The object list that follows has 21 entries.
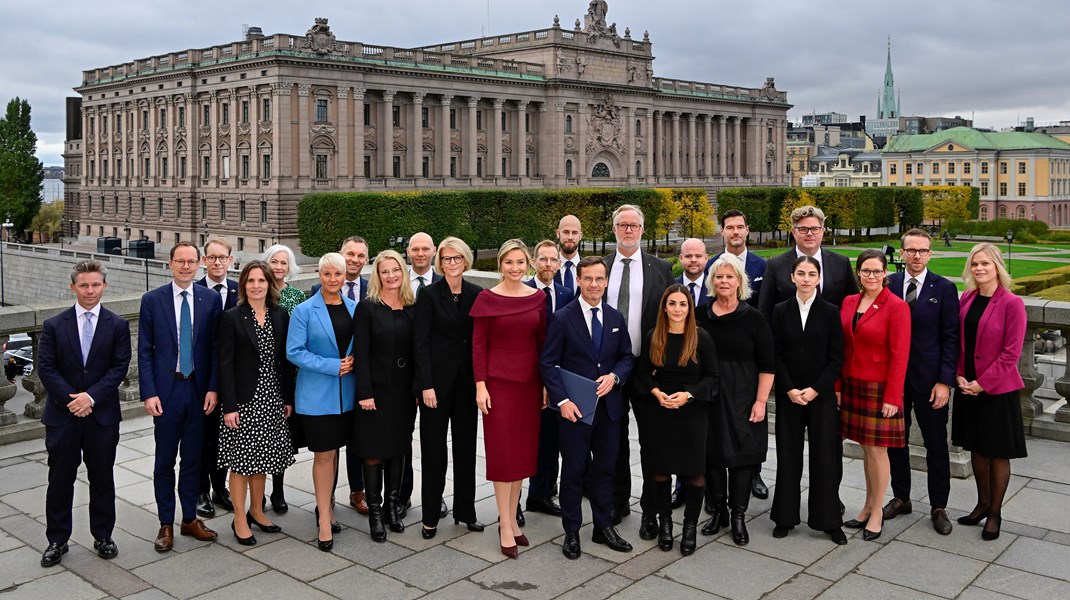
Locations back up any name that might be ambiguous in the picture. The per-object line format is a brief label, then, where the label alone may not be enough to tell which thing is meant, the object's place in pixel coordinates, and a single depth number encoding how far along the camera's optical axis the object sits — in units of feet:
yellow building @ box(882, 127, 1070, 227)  488.44
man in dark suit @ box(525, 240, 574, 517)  31.58
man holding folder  28.27
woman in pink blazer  29.30
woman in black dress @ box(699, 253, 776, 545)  28.76
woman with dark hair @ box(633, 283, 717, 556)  28.14
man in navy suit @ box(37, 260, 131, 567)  27.58
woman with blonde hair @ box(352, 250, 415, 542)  29.12
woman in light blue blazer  28.76
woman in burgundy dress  28.55
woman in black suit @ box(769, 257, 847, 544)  29.04
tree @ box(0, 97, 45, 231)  321.11
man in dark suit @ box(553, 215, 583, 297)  34.47
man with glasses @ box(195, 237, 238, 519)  30.94
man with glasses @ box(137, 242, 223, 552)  28.86
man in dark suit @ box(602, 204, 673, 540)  30.78
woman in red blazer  28.99
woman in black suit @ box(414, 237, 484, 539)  29.37
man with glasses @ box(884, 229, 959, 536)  30.09
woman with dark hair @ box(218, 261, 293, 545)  28.86
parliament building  250.98
